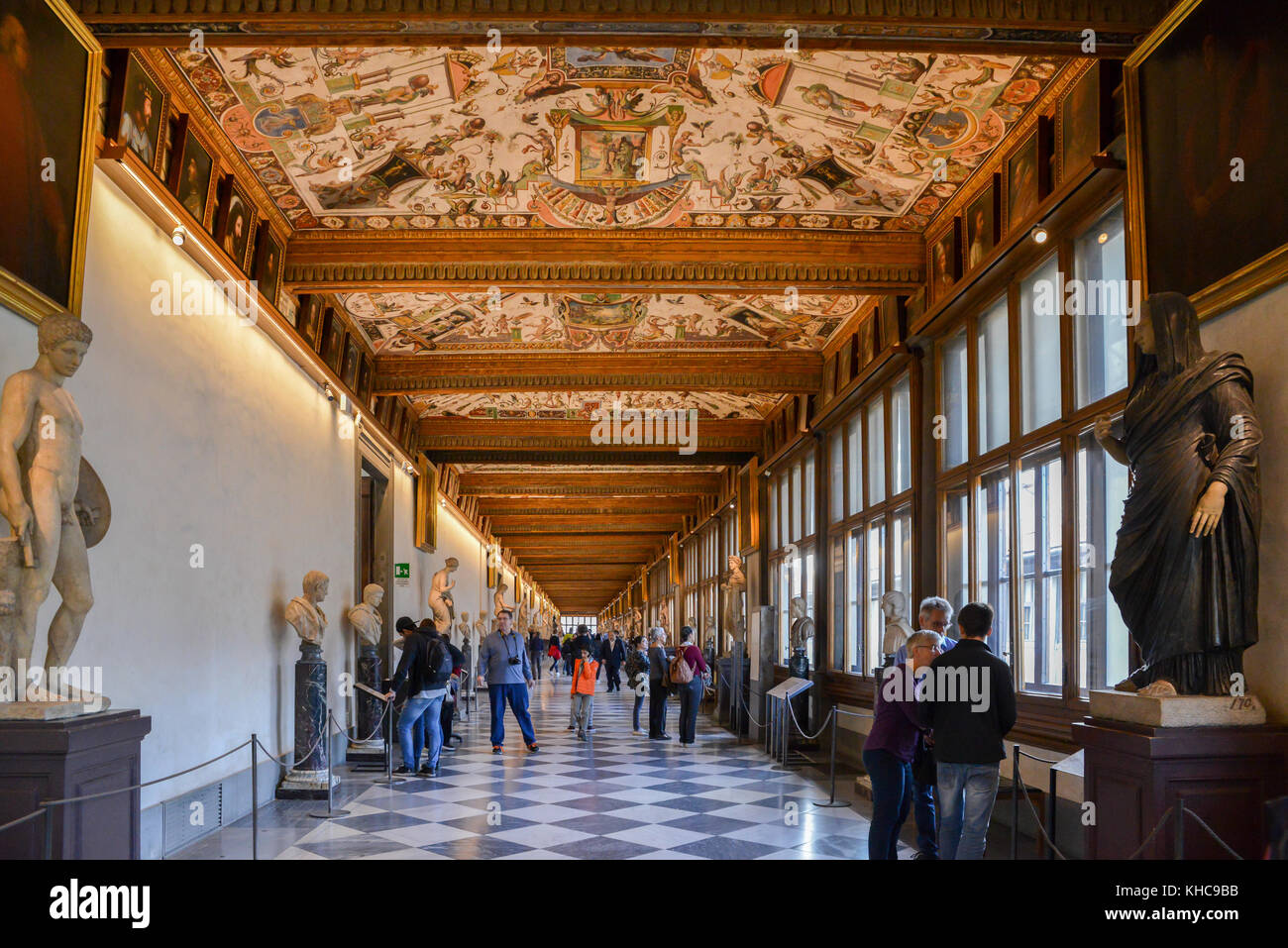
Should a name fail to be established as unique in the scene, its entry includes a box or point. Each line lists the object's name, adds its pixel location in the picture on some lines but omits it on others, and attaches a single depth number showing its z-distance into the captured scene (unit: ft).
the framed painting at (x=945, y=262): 31.94
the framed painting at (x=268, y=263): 31.73
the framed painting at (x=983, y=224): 28.96
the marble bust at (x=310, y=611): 34.68
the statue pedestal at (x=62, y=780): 14.71
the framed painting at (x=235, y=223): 28.48
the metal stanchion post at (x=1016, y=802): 17.95
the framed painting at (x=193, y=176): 25.21
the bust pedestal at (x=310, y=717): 34.55
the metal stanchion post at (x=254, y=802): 20.43
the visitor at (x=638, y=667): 55.62
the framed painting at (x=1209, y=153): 16.67
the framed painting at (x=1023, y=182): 26.03
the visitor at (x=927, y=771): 21.03
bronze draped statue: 15.97
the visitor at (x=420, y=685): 38.70
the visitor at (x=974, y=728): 17.83
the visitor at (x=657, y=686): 51.75
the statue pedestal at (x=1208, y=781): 15.23
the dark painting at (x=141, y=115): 22.18
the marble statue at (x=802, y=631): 47.42
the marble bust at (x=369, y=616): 43.06
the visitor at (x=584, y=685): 51.06
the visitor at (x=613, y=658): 93.40
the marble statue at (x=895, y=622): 32.83
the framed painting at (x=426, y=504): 64.90
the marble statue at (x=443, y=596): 54.90
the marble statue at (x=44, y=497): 15.39
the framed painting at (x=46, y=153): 17.42
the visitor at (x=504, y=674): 44.93
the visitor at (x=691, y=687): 48.60
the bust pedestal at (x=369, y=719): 41.63
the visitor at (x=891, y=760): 19.90
